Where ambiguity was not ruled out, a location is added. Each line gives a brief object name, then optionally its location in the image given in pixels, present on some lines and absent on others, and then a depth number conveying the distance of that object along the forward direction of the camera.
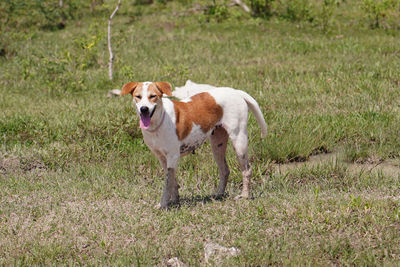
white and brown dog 10.71
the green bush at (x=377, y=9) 33.00
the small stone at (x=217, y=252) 9.40
